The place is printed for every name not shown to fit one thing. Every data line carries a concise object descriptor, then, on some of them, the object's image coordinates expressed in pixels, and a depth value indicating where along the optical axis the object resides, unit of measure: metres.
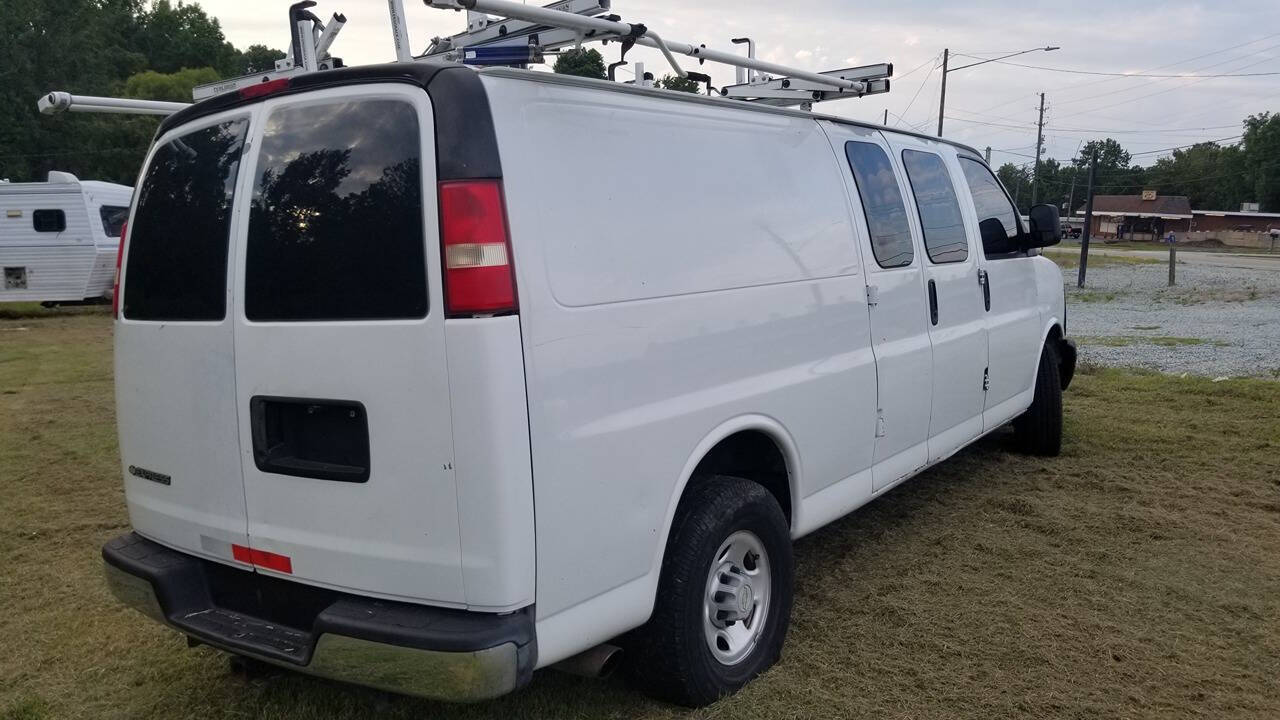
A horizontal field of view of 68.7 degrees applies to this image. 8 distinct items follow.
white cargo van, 2.47
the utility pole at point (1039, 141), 51.79
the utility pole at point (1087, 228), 20.26
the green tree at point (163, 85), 45.28
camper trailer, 16.53
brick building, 78.31
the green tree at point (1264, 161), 83.06
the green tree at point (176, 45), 65.12
